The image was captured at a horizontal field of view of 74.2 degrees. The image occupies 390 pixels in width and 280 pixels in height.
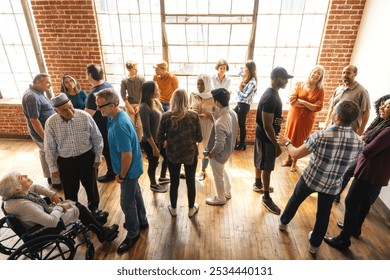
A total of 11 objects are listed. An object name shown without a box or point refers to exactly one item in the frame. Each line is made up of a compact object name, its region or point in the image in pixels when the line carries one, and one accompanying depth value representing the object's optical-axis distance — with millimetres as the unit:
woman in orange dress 3596
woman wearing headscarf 3311
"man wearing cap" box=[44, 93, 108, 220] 2594
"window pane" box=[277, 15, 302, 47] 4426
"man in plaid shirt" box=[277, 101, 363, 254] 2118
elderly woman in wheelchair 2090
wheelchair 2080
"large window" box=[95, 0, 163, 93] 4473
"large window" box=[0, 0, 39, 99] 4652
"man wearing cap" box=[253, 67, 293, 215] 2852
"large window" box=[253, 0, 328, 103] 4336
